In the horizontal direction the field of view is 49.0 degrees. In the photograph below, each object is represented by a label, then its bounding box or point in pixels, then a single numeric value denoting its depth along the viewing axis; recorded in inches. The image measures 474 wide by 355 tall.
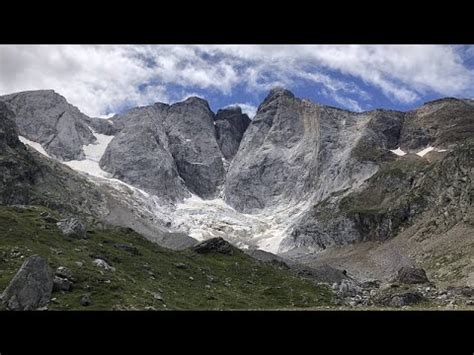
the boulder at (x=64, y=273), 2628.7
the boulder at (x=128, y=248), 3937.0
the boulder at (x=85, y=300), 2364.7
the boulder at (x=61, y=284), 2479.1
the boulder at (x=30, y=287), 2194.9
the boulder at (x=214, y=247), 5097.9
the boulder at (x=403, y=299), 2925.7
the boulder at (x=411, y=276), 4481.8
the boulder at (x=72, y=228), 3750.0
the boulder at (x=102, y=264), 3125.7
